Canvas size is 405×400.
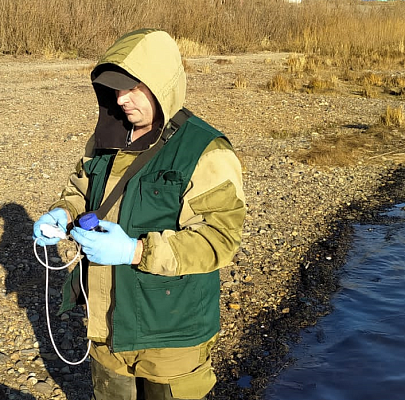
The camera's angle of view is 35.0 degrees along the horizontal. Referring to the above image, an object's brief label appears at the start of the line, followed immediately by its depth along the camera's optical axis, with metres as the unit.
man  2.09
